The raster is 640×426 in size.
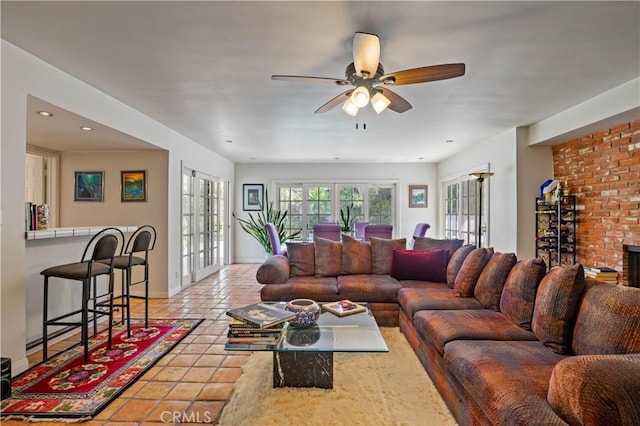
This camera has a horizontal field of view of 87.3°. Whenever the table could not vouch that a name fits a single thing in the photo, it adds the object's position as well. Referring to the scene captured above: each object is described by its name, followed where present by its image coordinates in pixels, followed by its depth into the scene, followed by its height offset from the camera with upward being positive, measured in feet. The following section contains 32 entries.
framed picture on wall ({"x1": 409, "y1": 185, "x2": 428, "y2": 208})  25.99 +1.12
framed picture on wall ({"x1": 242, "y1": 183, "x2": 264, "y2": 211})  25.80 +1.25
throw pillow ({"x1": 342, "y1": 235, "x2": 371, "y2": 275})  12.75 -1.71
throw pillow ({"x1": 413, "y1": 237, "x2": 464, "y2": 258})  12.44 -1.20
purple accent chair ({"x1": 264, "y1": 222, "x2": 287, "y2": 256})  17.60 -1.41
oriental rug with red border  6.57 -3.83
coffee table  6.78 -2.61
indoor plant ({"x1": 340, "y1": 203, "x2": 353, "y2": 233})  24.16 -0.12
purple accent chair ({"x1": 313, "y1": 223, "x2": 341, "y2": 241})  17.56 -1.03
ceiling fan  6.43 +2.88
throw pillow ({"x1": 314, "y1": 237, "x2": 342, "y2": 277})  12.62 -1.74
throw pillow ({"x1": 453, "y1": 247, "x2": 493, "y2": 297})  9.29 -1.65
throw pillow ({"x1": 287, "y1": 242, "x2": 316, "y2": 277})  12.64 -1.77
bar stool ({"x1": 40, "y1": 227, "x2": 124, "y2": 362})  8.43 -1.56
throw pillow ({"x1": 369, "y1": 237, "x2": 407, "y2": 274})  12.70 -1.55
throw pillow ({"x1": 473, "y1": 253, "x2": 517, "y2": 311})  8.22 -1.68
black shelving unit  13.37 -0.70
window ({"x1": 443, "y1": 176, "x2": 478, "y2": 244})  19.92 +0.27
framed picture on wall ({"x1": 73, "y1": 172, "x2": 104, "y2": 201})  15.38 +1.19
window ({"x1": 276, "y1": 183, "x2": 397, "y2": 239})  25.98 +0.80
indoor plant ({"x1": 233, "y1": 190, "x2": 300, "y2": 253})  23.43 -0.70
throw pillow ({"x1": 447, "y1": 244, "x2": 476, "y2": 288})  10.52 -1.59
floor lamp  15.51 +0.64
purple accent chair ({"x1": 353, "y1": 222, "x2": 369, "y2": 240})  20.56 -1.03
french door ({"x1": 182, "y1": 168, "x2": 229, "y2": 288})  17.65 -0.77
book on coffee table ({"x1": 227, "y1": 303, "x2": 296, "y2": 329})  7.03 -2.28
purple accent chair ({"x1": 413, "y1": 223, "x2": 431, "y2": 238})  19.17 -0.97
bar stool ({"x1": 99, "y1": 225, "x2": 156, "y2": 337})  10.11 -1.52
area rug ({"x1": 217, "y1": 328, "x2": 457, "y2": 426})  6.20 -3.81
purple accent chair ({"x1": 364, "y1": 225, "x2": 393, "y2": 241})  17.37 -0.97
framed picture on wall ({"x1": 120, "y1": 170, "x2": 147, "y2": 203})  15.24 +1.23
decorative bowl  7.45 -2.28
